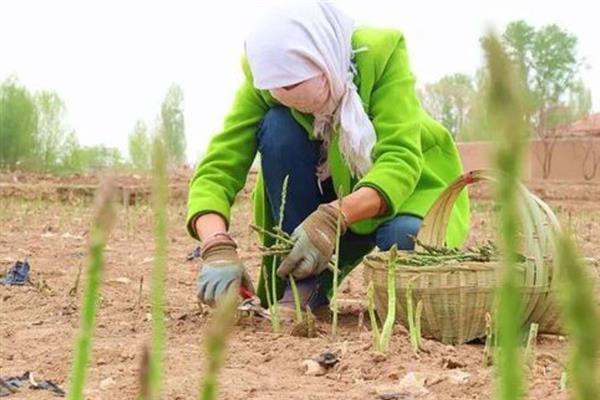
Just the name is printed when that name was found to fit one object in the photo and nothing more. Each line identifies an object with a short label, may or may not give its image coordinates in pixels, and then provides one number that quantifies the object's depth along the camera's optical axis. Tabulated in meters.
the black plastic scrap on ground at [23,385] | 1.77
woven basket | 2.31
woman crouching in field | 2.62
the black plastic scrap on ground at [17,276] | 3.32
